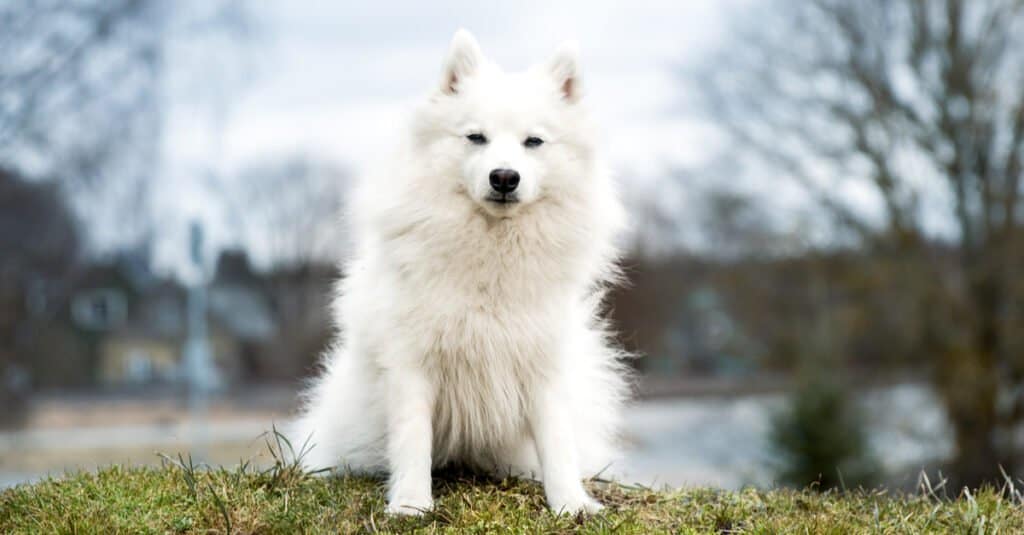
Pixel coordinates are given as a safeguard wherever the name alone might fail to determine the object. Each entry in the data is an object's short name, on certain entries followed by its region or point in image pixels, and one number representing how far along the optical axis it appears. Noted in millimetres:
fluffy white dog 4266
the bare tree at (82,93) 11555
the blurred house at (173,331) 44219
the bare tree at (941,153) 16234
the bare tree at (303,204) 38125
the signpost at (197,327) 12836
